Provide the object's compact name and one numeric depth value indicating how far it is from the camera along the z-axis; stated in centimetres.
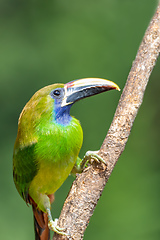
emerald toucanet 569
